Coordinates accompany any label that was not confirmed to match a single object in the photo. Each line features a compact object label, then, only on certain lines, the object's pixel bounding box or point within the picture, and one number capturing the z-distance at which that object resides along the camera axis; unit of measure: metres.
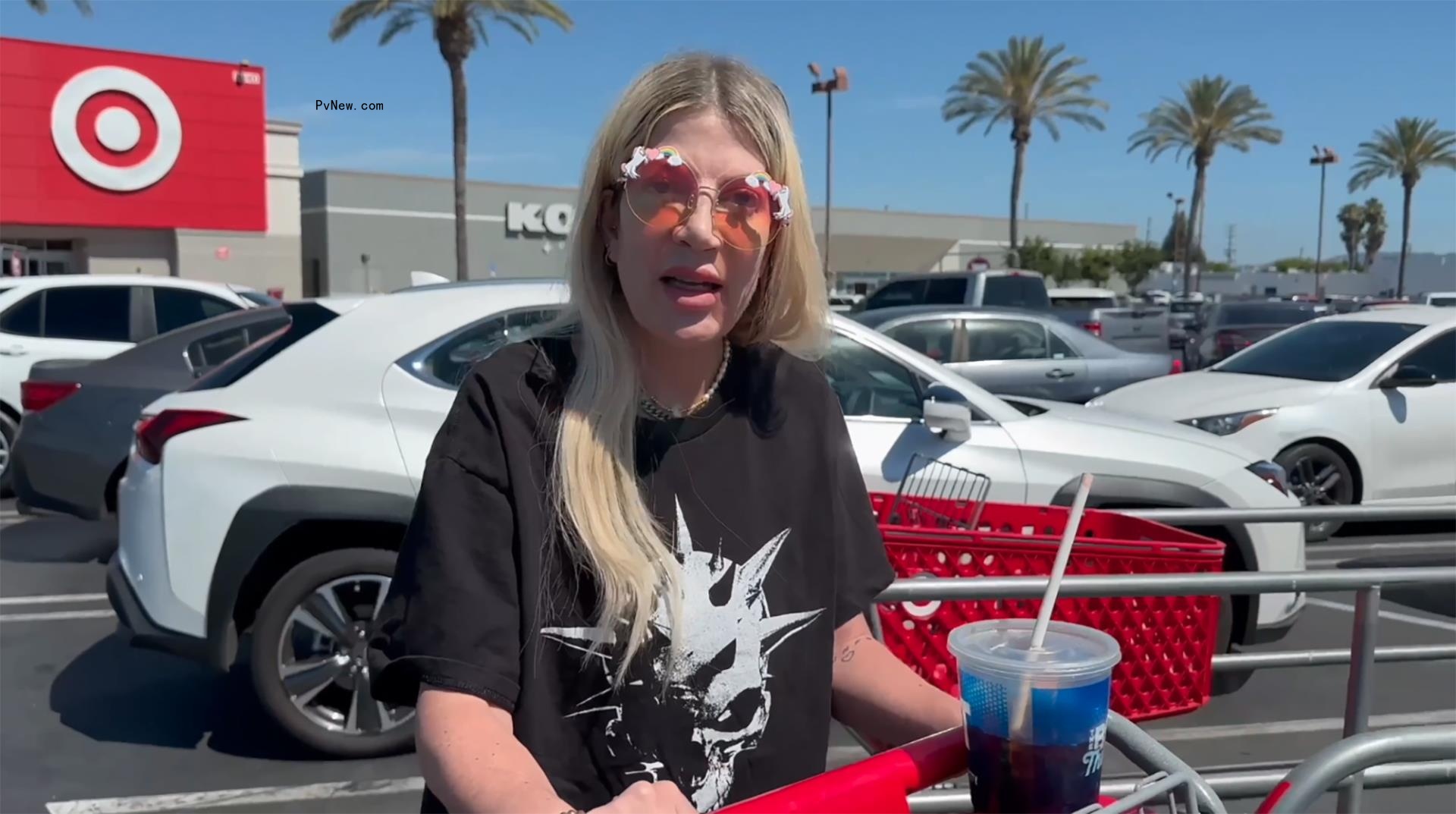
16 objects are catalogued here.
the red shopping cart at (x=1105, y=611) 3.17
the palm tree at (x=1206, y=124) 41.34
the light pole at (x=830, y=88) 30.58
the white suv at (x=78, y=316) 9.76
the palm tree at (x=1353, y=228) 89.94
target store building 24.75
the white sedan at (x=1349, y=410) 8.45
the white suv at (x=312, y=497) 4.13
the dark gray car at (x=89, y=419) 6.81
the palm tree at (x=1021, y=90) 37.38
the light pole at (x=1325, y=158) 48.34
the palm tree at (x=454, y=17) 22.75
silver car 10.52
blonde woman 1.49
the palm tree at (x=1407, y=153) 47.31
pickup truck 16.34
